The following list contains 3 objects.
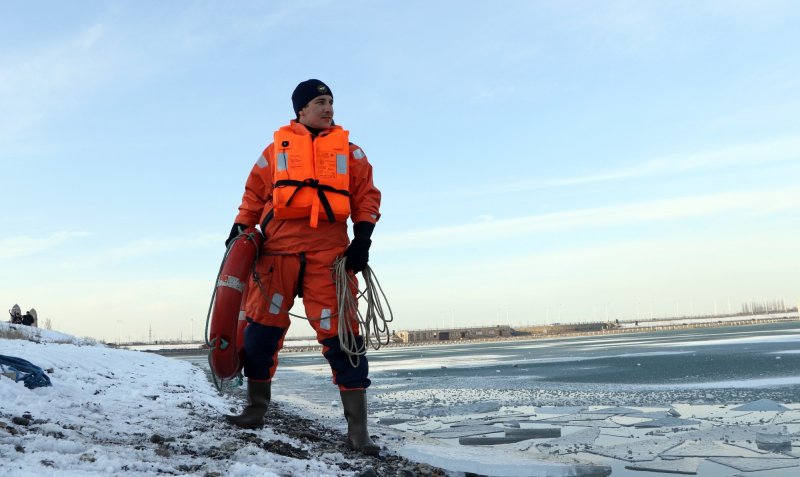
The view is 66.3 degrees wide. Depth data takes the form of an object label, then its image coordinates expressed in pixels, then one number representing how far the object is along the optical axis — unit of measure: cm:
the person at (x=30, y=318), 2158
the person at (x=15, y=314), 2087
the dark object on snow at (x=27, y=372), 395
